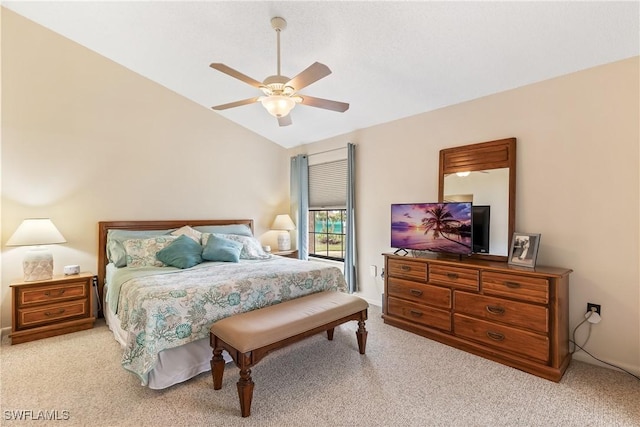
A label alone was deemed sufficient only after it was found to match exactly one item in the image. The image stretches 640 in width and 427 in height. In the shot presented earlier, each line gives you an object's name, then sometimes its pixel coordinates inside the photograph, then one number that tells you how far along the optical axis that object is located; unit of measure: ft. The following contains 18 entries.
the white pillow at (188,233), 13.01
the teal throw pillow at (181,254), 10.73
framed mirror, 9.73
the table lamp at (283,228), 16.65
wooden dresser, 7.79
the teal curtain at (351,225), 14.47
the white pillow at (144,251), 11.00
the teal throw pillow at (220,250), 11.68
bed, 7.04
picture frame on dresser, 8.61
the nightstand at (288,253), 16.07
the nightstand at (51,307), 9.74
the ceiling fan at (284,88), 7.15
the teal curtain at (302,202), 16.94
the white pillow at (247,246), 12.92
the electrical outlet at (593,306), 8.32
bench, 6.45
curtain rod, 15.13
